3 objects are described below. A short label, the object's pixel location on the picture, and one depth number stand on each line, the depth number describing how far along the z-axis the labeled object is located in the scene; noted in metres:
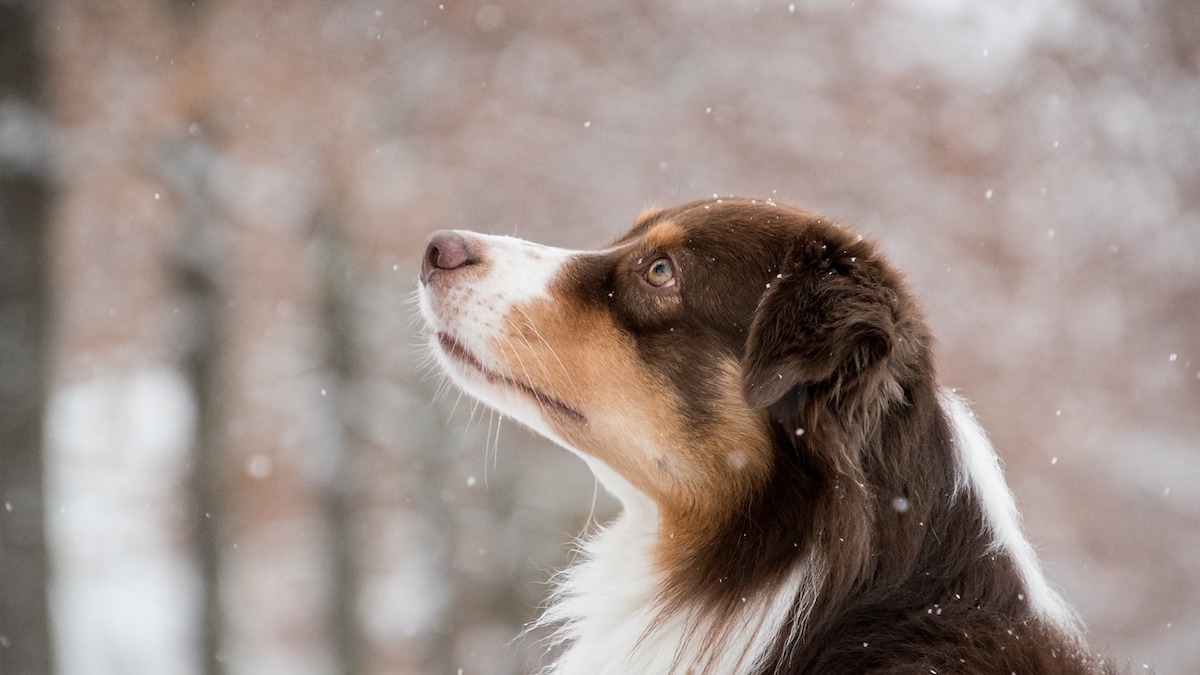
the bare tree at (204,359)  10.38
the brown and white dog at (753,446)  2.88
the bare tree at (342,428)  11.02
